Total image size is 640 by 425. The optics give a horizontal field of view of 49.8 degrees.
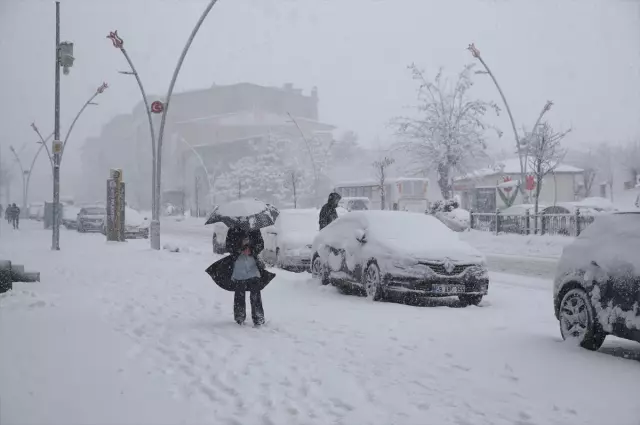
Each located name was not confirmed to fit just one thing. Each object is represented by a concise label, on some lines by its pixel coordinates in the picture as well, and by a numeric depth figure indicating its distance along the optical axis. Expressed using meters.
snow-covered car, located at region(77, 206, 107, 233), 41.41
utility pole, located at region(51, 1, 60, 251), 23.92
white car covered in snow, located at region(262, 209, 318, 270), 17.31
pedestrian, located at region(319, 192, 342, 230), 14.71
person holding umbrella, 8.92
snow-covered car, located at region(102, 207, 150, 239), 34.47
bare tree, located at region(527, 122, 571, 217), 32.31
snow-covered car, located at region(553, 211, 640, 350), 6.82
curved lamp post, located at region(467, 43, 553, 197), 32.53
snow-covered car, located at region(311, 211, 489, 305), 11.13
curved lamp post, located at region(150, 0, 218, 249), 22.74
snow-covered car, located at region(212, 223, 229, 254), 23.29
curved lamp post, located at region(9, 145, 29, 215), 73.88
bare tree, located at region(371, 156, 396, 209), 48.85
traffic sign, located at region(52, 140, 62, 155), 23.66
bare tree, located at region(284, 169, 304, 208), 72.26
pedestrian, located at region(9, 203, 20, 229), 46.78
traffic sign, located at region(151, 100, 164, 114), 22.13
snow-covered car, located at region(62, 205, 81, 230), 48.53
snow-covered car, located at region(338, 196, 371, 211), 45.87
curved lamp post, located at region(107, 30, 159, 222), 23.69
